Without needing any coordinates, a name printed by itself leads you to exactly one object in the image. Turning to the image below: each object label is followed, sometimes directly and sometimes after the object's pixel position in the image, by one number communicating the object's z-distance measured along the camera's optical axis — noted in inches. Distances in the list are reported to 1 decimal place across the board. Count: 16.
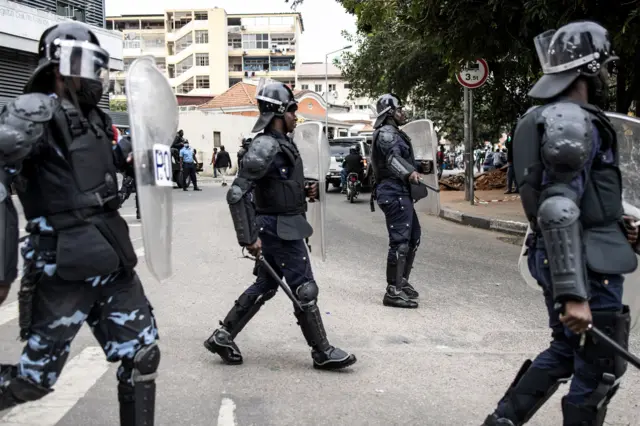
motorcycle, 725.3
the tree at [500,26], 316.5
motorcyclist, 737.6
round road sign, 519.2
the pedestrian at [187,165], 936.9
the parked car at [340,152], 887.1
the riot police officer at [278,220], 166.7
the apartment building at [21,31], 900.0
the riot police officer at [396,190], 245.9
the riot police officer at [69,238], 103.6
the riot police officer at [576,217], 96.3
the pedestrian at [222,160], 1165.7
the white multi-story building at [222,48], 2979.8
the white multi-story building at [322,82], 3703.2
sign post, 519.5
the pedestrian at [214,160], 1231.2
